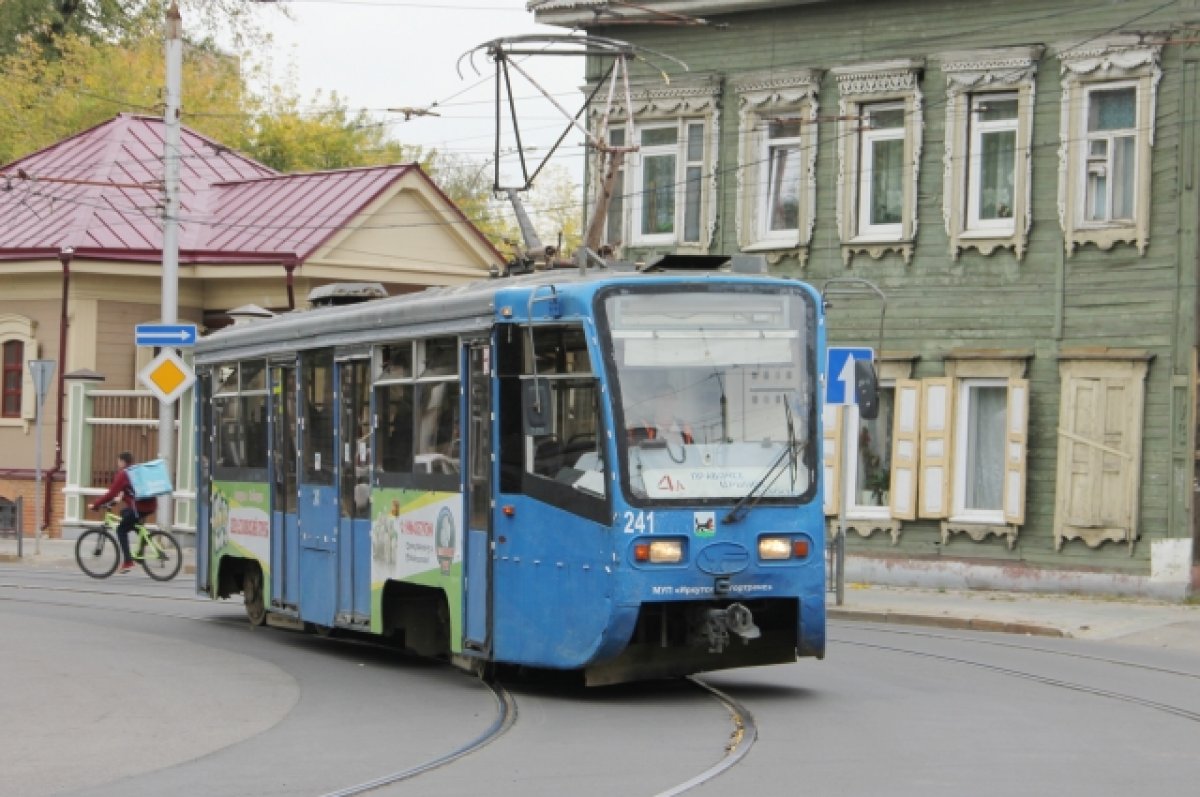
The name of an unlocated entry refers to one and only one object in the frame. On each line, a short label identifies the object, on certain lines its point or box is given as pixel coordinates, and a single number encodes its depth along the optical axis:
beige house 39.81
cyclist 29.44
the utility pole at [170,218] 31.97
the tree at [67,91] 59.22
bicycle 29.55
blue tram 14.55
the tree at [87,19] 61.09
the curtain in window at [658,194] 33.22
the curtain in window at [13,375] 40.91
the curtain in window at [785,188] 31.73
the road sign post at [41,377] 32.72
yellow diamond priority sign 31.56
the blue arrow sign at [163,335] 30.58
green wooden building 27.23
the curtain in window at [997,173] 29.17
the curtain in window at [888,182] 30.53
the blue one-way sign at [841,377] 24.70
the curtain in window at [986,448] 29.39
